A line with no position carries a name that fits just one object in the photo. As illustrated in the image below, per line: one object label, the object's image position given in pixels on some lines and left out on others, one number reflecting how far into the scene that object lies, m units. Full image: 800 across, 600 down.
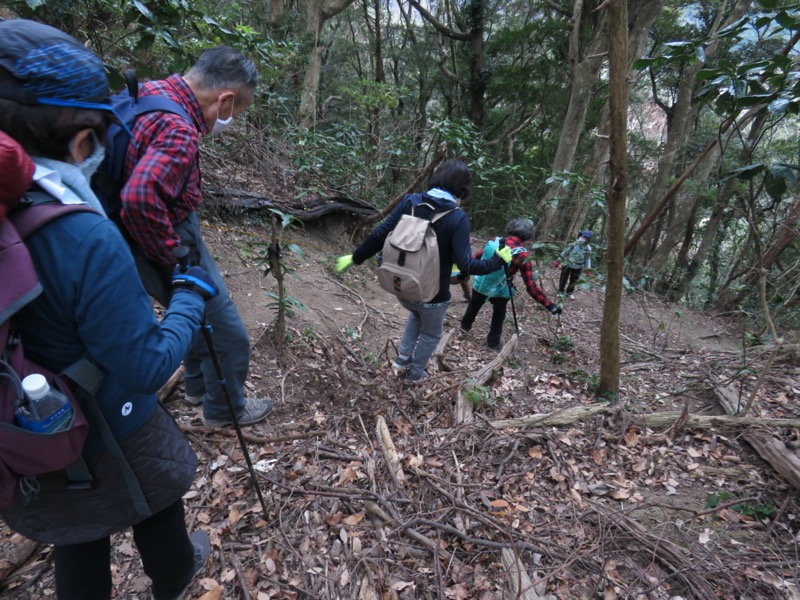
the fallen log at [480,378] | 3.31
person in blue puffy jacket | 1.05
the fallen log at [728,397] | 3.69
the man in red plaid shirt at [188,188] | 1.86
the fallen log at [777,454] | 2.61
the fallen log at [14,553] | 2.04
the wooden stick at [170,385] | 3.12
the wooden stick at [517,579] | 1.97
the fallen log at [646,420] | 3.19
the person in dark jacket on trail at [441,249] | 3.11
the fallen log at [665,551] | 2.04
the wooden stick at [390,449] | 2.67
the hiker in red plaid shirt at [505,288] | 4.58
